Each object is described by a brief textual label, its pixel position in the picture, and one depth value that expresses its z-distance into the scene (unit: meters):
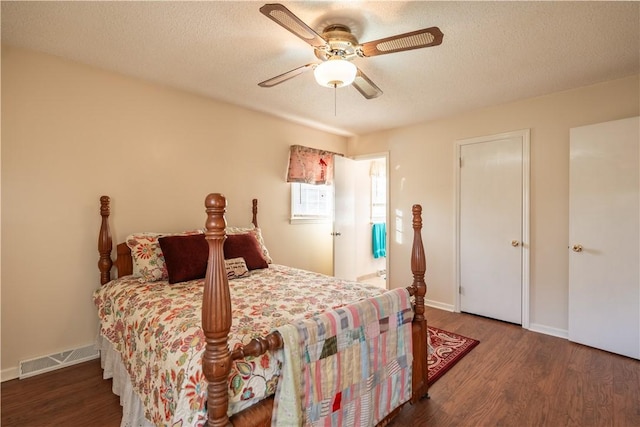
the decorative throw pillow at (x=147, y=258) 2.34
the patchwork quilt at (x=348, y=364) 1.26
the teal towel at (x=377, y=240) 5.48
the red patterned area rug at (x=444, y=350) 2.36
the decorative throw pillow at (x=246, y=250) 2.67
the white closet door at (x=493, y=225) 3.25
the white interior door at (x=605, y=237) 2.53
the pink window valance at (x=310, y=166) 3.97
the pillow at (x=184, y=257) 2.30
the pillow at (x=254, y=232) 3.04
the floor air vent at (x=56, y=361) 2.23
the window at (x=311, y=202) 4.06
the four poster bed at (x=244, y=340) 1.11
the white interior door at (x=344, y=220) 4.17
